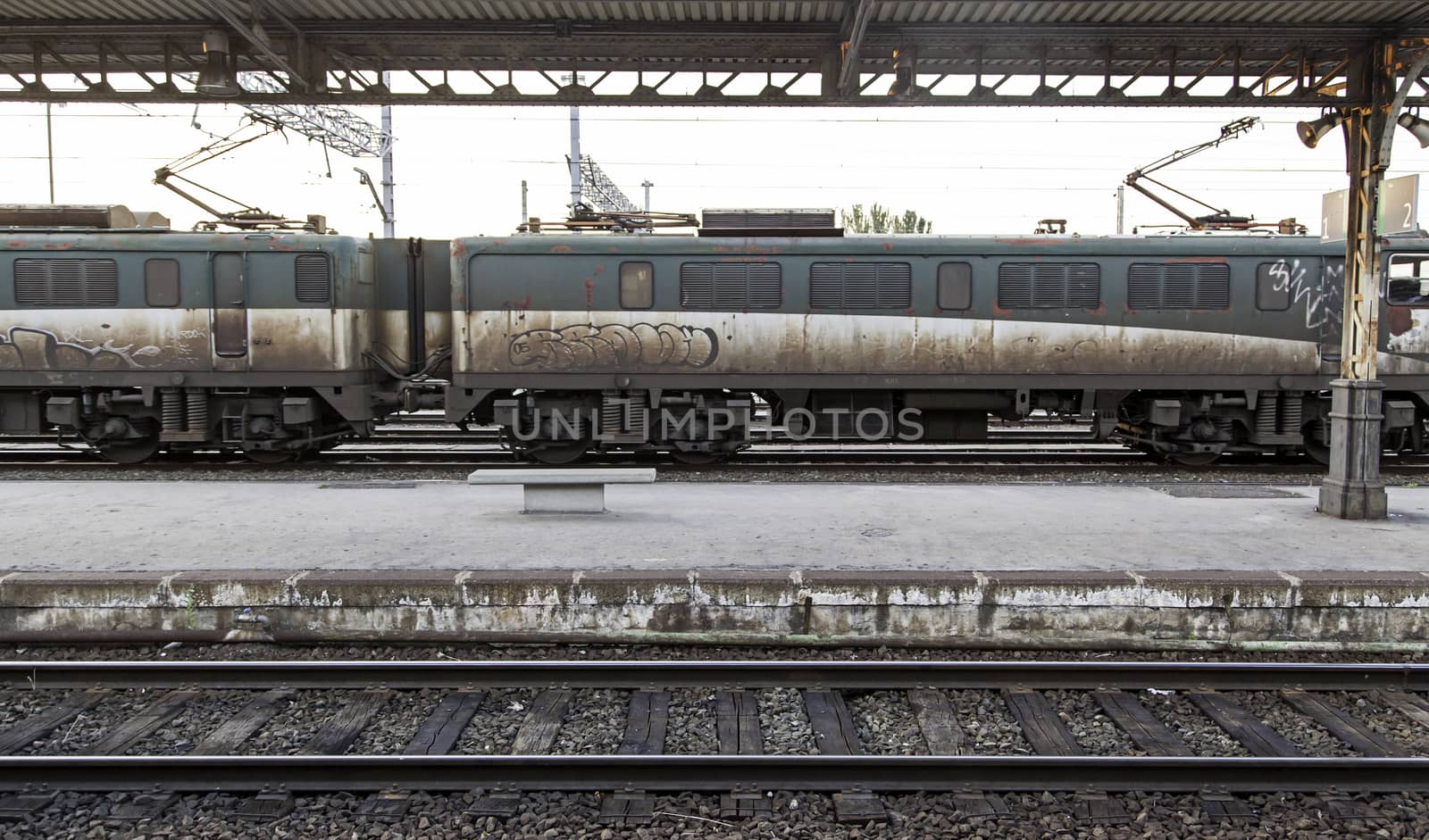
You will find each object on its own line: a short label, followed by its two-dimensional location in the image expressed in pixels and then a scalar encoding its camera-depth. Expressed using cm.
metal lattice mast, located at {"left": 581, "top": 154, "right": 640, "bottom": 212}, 2444
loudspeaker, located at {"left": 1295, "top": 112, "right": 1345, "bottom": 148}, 912
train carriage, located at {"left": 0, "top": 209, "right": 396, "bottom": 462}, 1192
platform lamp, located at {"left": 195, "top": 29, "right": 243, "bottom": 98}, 947
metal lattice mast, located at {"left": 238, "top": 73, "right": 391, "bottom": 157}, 2080
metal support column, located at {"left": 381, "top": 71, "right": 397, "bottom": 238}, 2145
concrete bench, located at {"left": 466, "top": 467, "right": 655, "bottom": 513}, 792
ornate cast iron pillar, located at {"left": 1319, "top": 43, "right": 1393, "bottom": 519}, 795
